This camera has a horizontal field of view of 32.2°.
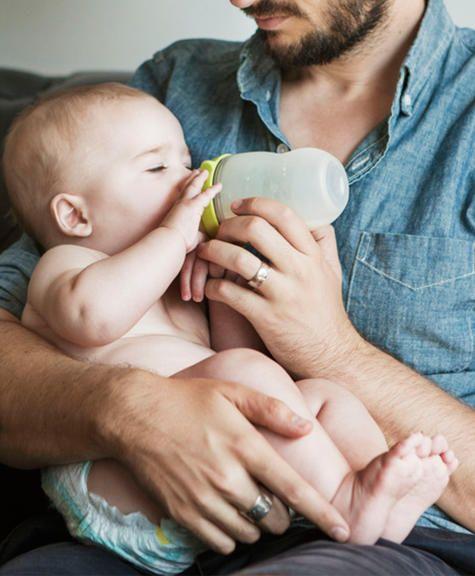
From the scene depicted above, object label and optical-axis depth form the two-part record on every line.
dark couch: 1.43
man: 1.04
